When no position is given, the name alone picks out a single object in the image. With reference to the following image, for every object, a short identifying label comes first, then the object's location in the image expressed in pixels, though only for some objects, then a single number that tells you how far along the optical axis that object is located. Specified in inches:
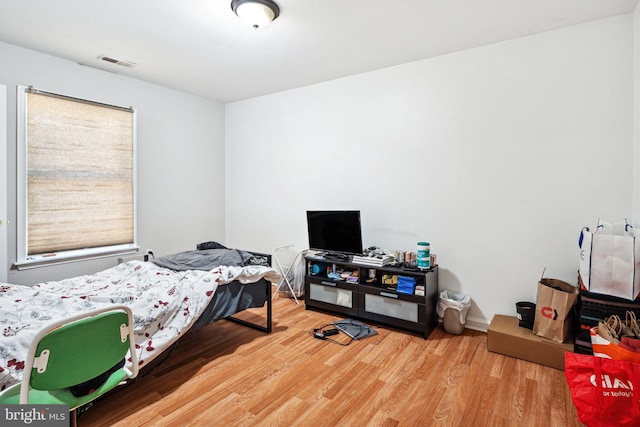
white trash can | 120.6
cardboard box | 98.4
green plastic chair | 52.2
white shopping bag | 82.7
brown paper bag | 97.7
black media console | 121.4
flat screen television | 137.5
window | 127.0
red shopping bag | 63.7
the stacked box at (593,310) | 86.7
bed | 75.4
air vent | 133.1
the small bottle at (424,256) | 123.0
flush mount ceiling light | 91.8
